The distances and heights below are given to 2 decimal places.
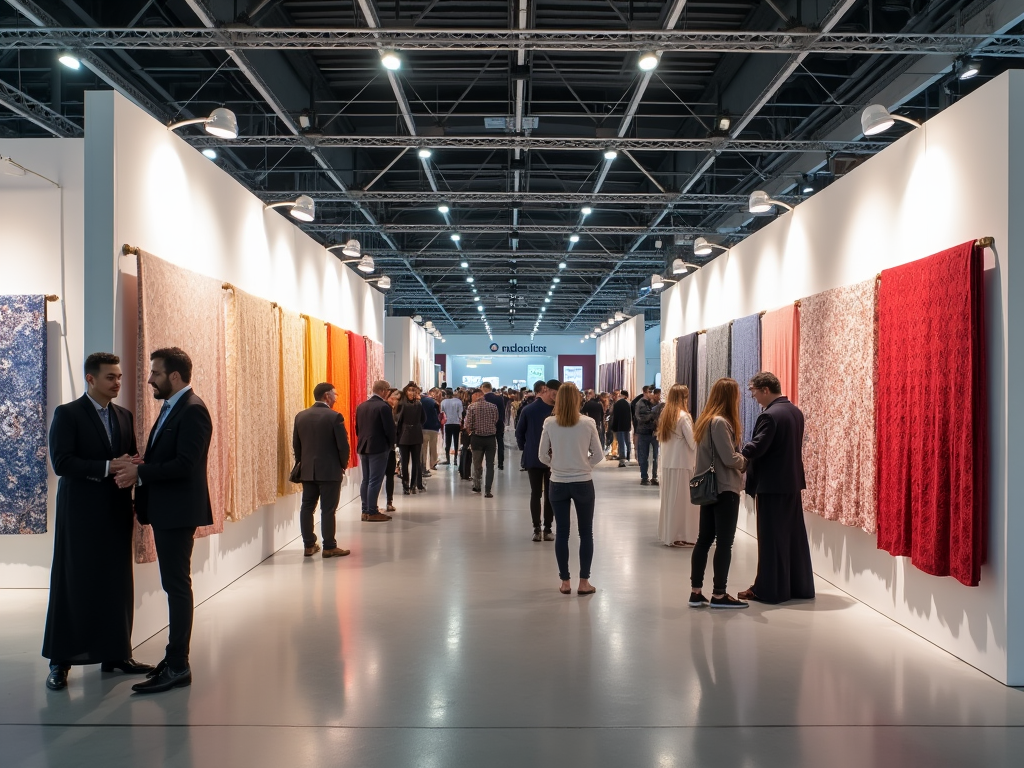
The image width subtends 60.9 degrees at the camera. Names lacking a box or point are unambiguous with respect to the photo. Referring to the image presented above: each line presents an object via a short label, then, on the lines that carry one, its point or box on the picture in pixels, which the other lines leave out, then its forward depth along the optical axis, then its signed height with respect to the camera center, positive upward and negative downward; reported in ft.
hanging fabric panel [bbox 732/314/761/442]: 29.76 +0.77
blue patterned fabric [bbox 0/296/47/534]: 22.29 -0.81
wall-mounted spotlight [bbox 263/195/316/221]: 26.32 +5.31
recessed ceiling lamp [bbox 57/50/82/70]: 28.86 +10.80
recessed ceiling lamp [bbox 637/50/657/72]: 28.50 +10.53
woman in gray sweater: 19.71 -2.18
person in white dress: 27.17 -2.95
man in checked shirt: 40.52 -2.20
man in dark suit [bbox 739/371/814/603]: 20.12 -2.63
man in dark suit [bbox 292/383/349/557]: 25.55 -2.12
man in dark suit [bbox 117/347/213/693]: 14.28 -1.79
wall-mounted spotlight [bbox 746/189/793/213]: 27.68 +5.67
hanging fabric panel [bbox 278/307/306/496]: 27.14 -0.19
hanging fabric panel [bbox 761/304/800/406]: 25.90 +1.03
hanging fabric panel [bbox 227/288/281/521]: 22.38 -0.45
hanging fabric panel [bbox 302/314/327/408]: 30.48 +0.90
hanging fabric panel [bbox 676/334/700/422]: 39.86 +0.74
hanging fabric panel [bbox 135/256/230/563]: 16.93 +0.84
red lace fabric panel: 15.56 -0.69
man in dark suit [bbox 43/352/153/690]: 14.37 -2.55
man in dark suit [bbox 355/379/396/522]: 32.24 -2.01
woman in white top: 20.54 -1.82
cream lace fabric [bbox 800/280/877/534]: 20.31 -0.58
